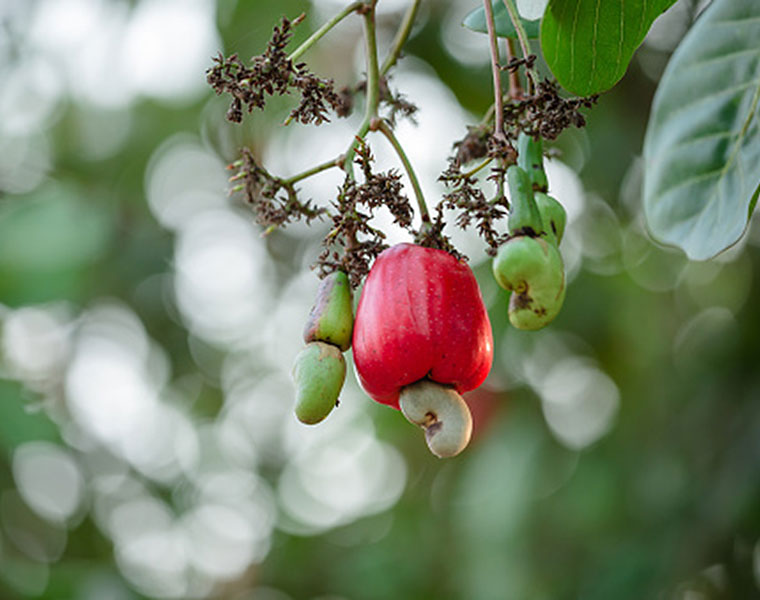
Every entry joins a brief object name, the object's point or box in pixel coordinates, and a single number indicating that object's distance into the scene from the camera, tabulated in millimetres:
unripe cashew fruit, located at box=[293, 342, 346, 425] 757
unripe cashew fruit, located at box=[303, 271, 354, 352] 783
